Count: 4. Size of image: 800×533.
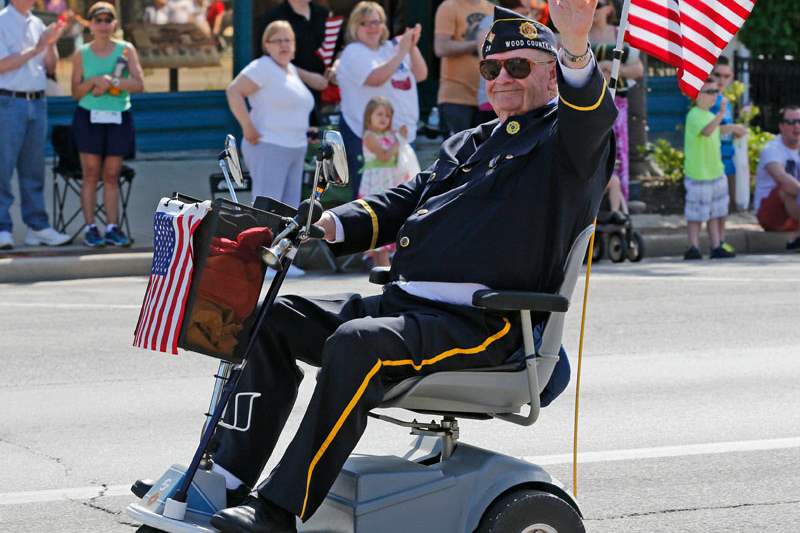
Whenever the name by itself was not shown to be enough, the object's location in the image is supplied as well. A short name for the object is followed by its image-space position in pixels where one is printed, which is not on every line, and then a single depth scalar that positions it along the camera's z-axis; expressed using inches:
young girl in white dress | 961.5
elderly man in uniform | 360.2
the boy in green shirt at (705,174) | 1083.9
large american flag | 458.3
